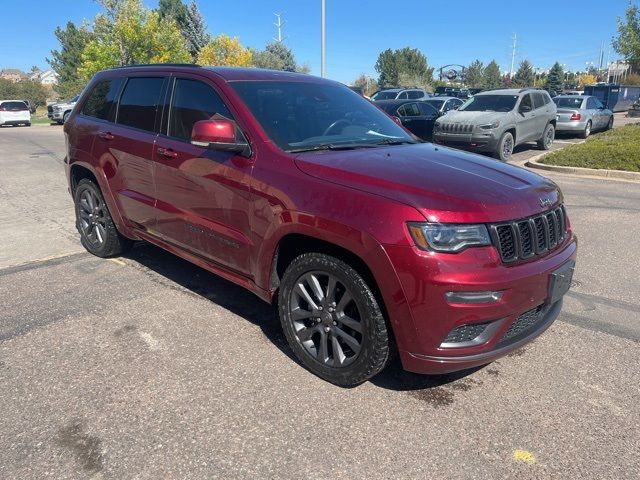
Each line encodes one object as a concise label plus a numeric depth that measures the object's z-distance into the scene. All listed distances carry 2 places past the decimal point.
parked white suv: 32.84
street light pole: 26.98
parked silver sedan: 18.38
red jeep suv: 2.64
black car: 14.98
